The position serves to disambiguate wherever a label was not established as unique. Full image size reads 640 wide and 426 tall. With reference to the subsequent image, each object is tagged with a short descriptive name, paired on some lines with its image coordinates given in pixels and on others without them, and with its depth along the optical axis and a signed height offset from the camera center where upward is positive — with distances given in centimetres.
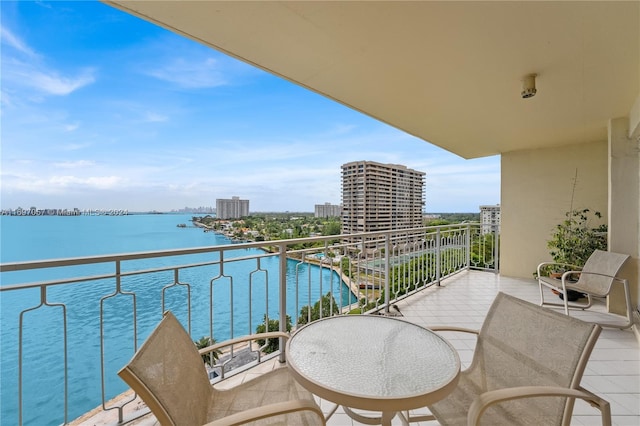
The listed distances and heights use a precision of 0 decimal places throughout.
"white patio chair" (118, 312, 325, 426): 90 -72
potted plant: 420 -48
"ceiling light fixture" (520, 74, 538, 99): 246 +121
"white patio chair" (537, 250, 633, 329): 297 -83
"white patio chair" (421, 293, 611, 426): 103 -73
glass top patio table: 100 -70
